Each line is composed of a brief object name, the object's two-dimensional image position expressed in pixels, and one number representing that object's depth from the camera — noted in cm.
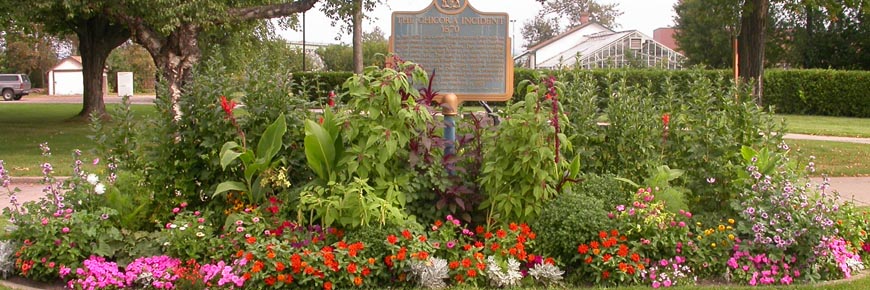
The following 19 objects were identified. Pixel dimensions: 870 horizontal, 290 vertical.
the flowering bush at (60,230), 585
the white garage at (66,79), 6575
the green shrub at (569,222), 595
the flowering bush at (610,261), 582
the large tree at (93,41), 2566
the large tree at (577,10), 10269
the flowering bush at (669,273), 584
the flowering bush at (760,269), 587
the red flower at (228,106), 635
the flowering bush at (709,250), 599
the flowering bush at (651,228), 597
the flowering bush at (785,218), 594
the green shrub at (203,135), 659
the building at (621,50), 5652
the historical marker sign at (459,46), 783
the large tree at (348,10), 1941
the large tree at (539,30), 10400
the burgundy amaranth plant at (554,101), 614
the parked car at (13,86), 5203
